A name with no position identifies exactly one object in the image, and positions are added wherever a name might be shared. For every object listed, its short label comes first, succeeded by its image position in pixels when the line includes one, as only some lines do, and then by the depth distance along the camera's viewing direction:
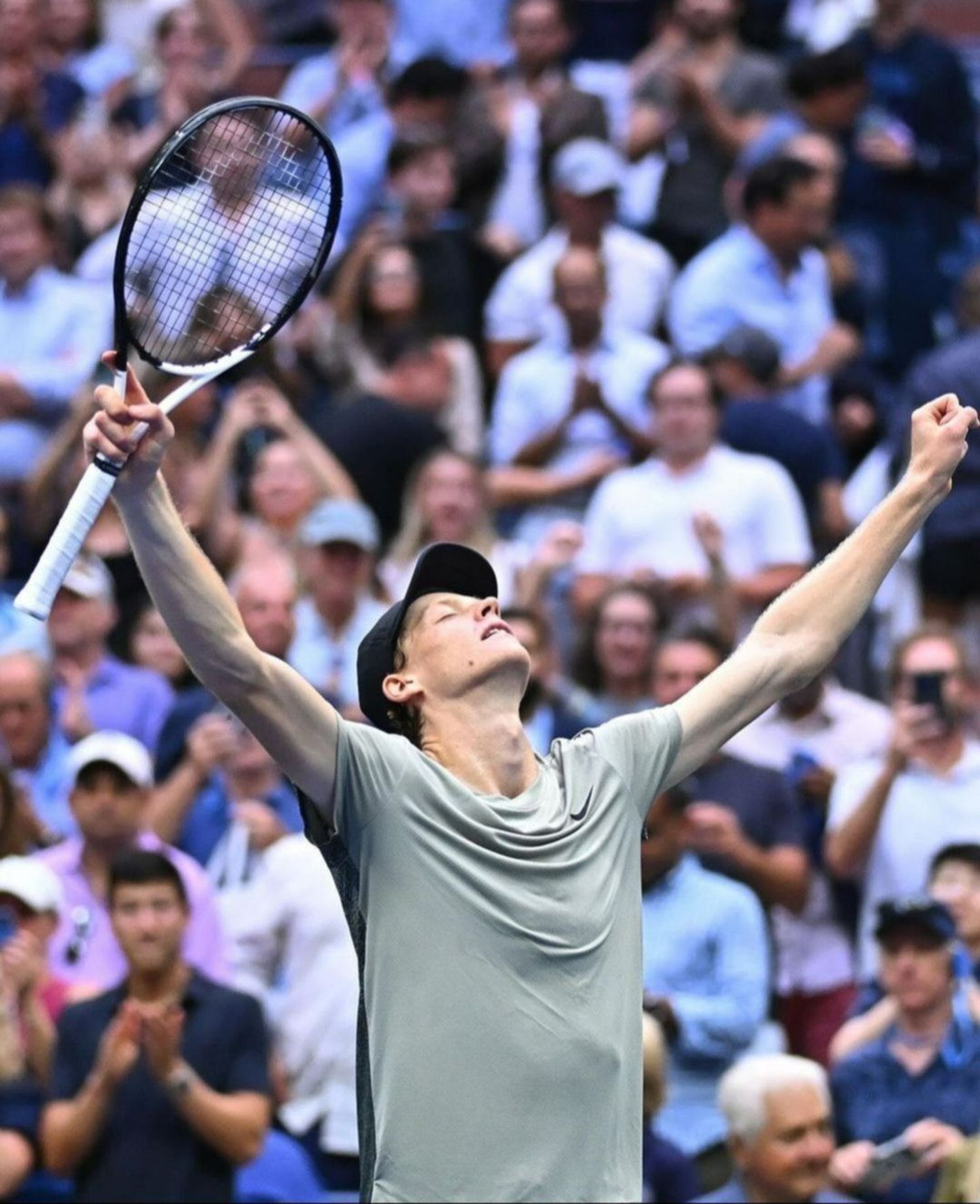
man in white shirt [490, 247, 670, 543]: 21.81
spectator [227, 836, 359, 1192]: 15.67
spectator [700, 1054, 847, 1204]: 14.25
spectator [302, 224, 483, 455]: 22.72
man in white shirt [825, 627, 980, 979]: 17.06
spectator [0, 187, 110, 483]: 22.91
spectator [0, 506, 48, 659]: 18.53
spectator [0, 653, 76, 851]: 18.03
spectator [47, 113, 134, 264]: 25.55
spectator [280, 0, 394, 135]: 26.12
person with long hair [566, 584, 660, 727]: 18.70
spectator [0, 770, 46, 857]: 16.61
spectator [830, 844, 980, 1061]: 15.66
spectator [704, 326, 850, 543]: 21.12
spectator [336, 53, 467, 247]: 25.31
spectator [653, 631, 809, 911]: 16.89
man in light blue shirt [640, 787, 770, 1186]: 15.82
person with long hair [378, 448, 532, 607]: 19.94
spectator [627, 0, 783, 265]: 25.31
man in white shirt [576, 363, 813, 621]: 20.19
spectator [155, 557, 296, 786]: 18.16
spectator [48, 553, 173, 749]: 18.73
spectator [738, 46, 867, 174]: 25.45
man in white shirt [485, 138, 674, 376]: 23.47
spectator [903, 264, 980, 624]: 20.23
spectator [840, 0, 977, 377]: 25.30
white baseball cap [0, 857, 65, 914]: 15.23
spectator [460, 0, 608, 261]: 25.08
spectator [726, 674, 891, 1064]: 17.62
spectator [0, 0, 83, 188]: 26.55
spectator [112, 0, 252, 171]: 26.30
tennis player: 8.61
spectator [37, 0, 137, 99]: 28.94
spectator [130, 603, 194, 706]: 19.37
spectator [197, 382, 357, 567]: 20.59
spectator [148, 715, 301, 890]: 16.89
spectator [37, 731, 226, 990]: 15.83
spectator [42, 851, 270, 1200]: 14.09
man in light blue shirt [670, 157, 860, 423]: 23.03
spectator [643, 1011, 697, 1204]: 14.71
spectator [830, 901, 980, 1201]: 14.37
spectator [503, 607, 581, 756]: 18.14
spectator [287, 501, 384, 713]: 19.39
